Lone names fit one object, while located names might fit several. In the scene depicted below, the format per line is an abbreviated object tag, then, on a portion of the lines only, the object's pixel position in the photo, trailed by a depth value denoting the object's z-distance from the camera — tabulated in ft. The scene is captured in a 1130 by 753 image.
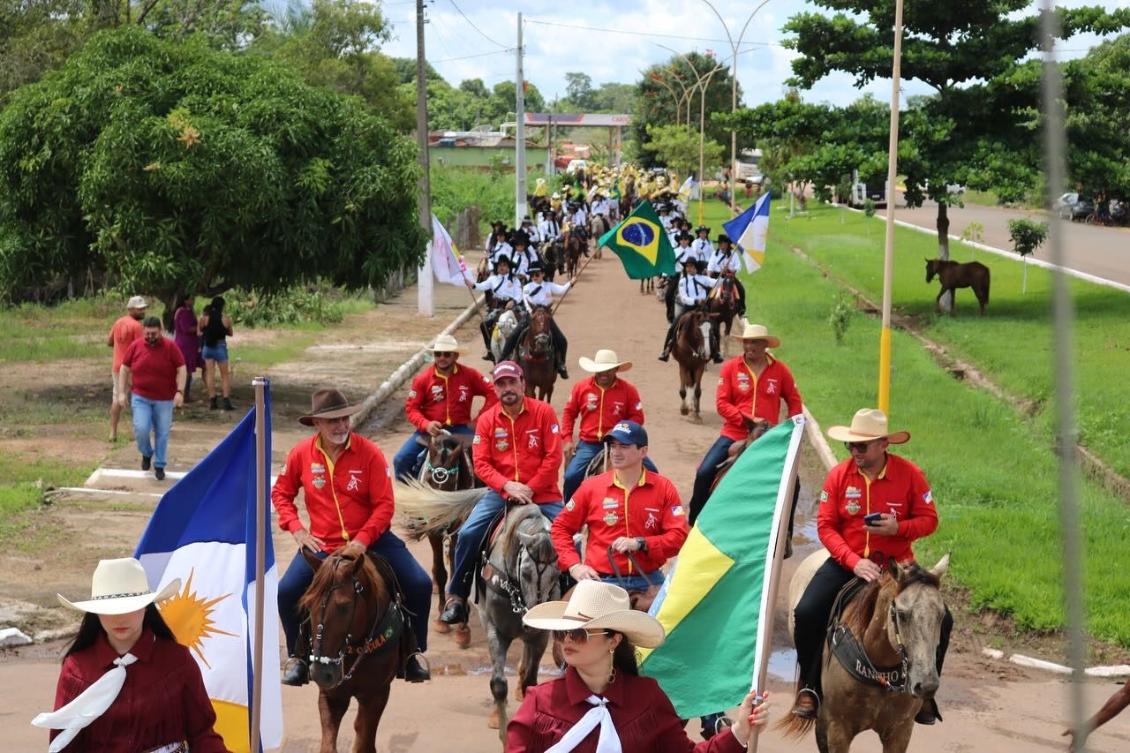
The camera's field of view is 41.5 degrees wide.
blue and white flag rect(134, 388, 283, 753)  23.59
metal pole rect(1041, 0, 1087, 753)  11.28
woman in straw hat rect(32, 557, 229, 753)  18.02
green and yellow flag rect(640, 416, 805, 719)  21.59
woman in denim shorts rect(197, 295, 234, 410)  70.59
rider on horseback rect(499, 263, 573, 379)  75.25
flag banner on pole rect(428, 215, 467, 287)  76.28
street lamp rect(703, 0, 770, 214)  179.05
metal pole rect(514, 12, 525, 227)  161.89
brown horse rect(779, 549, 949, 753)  24.14
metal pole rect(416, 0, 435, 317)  107.65
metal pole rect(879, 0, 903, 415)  56.80
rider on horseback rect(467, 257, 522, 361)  77.46
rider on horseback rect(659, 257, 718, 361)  84.18
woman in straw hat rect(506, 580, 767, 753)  16.81
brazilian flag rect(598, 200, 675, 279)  69.00
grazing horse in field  110.42
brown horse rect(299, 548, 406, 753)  26.76
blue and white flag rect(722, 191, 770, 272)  89.65
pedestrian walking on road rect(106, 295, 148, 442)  59.93
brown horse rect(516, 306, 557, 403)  65.72
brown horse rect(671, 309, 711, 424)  73.31
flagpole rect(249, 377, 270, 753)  22.12
